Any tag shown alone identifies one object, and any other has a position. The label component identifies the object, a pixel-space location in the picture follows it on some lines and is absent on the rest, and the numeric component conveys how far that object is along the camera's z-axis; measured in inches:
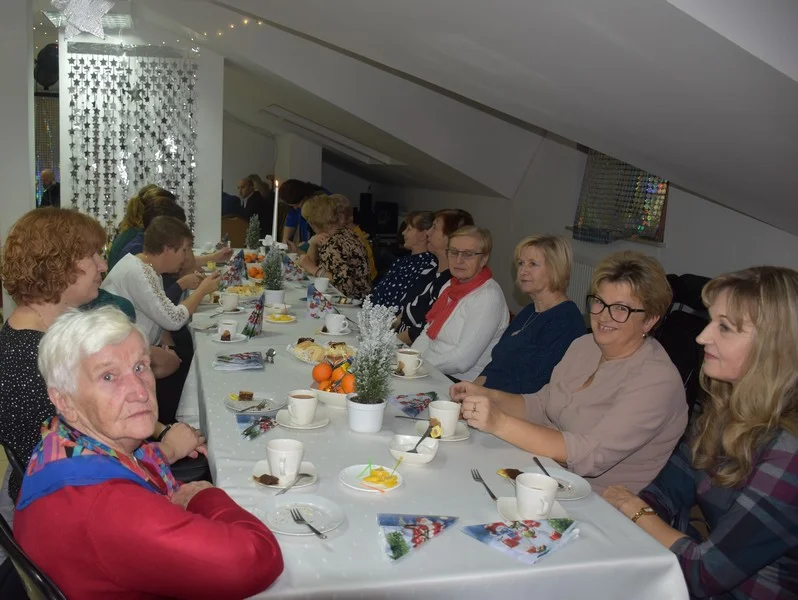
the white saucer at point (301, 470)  62.1
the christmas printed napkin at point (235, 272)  171.5
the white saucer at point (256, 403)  81.0
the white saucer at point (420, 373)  101.0
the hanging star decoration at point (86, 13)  197.5
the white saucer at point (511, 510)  59.2
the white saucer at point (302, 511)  54.8
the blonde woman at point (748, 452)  58.2
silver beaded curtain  258.8
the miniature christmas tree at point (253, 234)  227.5
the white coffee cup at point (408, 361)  101.0
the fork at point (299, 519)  54.0
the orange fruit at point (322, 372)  87.1
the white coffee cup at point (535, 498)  57.8
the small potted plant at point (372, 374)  75.6
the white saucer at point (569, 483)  64.1
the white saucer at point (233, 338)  115.5
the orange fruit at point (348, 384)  83.7
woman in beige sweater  75.3
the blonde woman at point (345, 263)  194.7
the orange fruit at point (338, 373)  86.5
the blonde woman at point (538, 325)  109.0
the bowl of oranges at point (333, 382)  84.0
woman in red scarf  125.0
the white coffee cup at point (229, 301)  142.1
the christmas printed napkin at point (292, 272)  198.2
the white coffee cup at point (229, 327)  116.3
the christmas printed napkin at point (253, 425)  74.3
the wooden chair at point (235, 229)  343.9
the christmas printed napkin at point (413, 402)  85.0
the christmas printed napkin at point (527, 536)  53.5
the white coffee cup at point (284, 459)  61.6
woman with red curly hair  70.1
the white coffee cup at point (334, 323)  125.9
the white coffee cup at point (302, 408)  75.9
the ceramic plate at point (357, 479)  62.0
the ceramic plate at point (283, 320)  133.8
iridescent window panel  209.0
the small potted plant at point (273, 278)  150.3
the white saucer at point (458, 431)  75.4
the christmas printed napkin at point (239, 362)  99.7
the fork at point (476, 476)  66.1
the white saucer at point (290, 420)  76.3
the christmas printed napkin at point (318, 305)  141.2
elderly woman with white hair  44.0
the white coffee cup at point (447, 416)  75.9
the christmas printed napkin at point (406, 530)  52.9
